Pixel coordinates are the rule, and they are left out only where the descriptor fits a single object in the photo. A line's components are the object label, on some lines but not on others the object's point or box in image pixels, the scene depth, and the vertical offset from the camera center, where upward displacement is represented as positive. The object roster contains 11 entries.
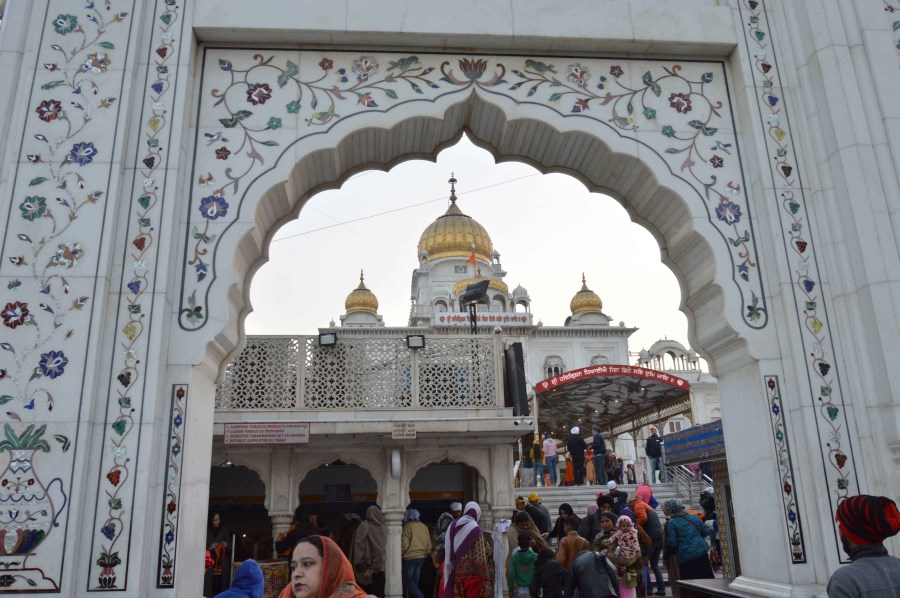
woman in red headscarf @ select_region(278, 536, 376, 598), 1.95 -0.20
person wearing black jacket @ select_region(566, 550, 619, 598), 3.96 -0.48
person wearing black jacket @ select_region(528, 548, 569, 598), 4.49 -0.55
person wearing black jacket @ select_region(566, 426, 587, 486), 13.29 +0.71
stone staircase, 12.18 -0.07
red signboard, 13.10 +2.19
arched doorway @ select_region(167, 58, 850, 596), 3.75 +1.71
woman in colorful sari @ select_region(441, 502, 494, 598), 4.99 -0.47
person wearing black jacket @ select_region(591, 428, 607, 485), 13.45 +0.68
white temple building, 8.95 +1.02
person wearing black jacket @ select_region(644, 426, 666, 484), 14.06 +0.77
